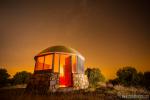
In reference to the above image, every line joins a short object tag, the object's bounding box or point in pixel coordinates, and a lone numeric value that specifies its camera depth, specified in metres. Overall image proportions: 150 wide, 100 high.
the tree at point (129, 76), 14.19
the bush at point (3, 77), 18.73
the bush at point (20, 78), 18.18
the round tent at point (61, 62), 8.88
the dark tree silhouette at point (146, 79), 14.11
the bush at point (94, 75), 14.55
